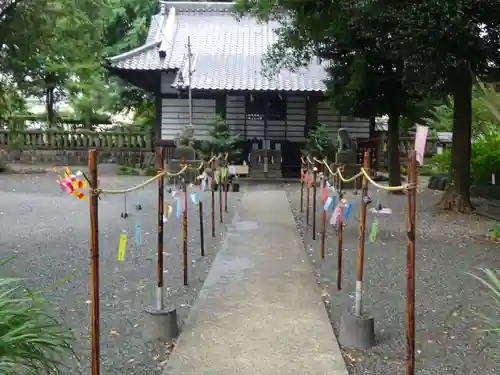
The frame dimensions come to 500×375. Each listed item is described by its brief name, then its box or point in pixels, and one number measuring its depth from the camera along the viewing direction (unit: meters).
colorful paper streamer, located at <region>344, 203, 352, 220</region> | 5.28
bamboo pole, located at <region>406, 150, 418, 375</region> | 3.02
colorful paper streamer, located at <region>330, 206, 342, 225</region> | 5.10
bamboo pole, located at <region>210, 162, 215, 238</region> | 8.69
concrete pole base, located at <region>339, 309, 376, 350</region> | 4.00
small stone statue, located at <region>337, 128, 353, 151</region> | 17.01
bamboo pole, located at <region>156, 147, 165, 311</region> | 4.23
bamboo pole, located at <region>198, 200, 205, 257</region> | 6.81
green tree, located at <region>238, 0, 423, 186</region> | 10.43
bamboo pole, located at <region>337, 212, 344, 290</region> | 5.15
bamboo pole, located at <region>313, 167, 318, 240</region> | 8.35
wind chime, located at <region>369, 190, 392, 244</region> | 5.05
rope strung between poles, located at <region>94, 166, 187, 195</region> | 3.07
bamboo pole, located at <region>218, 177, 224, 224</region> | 10.10
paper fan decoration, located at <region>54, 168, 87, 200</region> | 3.53
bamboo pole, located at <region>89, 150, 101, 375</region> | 3.03
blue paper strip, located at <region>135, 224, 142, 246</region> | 4.77
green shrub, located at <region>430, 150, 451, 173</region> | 16.38
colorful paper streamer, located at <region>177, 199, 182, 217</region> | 5.70
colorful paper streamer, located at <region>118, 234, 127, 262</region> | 4.06
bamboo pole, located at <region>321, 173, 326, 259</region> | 6.74
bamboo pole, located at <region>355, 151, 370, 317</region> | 4.05
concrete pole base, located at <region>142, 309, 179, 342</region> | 4.14
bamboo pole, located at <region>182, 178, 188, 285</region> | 5.31
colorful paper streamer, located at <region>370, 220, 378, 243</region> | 5.05
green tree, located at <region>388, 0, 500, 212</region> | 8.30
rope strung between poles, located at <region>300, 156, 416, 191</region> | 3.03
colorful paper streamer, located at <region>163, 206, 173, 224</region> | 4.97
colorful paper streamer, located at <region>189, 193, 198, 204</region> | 6.40
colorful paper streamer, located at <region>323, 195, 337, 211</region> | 5.57
